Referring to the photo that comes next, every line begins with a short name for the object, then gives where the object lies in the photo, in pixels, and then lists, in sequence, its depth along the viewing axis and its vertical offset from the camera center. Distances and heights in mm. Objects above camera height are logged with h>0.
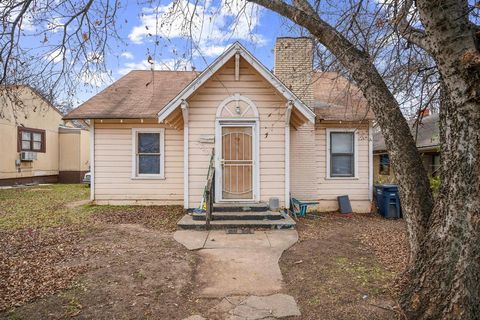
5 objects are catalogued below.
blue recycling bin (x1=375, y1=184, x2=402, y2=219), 9812 -1353
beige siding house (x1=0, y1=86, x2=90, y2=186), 16703 +512
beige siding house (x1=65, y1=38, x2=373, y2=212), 8711 +638
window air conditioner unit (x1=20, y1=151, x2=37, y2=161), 17219 +129
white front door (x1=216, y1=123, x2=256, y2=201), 8766 -35
